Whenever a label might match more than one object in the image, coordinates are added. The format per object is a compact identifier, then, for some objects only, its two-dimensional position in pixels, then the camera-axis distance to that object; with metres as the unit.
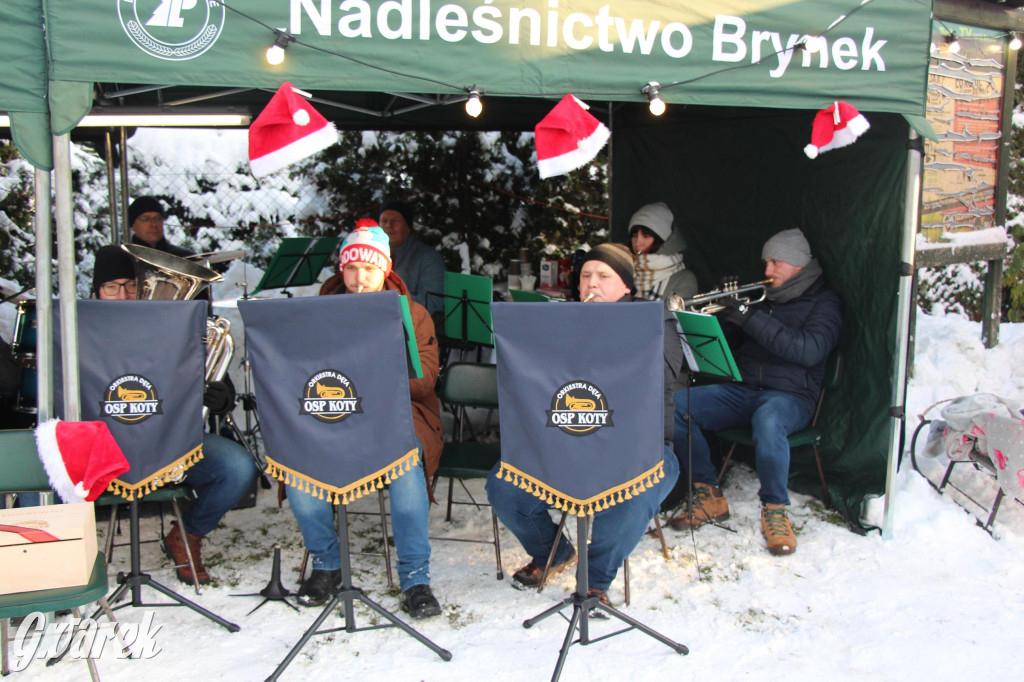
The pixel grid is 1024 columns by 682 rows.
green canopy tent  3.04
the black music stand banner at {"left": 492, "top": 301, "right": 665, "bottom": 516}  2.72
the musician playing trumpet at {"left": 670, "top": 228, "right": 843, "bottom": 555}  4.17
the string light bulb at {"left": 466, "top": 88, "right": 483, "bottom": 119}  3.23
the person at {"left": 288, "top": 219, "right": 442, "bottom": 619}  3.29
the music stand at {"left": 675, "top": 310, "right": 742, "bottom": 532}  3.67
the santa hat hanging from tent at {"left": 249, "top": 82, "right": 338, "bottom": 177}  3.02
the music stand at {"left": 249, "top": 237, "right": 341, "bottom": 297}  5.71
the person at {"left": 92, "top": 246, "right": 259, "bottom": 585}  3.59
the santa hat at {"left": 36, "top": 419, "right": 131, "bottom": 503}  2.87
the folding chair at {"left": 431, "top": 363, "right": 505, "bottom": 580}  4.01
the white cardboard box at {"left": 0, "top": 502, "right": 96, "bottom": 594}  2.60
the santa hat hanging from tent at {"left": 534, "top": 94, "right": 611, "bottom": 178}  3.23
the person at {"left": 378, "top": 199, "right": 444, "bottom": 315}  5.78
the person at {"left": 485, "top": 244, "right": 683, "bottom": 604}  3.20
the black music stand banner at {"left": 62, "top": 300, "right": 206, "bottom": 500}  3.08
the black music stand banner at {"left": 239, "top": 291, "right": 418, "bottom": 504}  2.79
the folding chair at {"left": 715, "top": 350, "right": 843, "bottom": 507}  4.17
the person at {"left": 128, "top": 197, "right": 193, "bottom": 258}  5.48
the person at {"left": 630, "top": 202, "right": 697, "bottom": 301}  5.03
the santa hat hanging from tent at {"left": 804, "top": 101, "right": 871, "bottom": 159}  3.47
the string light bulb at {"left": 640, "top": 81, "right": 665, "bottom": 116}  3.34
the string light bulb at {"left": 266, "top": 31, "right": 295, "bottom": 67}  3.05
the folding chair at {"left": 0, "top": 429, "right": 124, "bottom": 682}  2.63
